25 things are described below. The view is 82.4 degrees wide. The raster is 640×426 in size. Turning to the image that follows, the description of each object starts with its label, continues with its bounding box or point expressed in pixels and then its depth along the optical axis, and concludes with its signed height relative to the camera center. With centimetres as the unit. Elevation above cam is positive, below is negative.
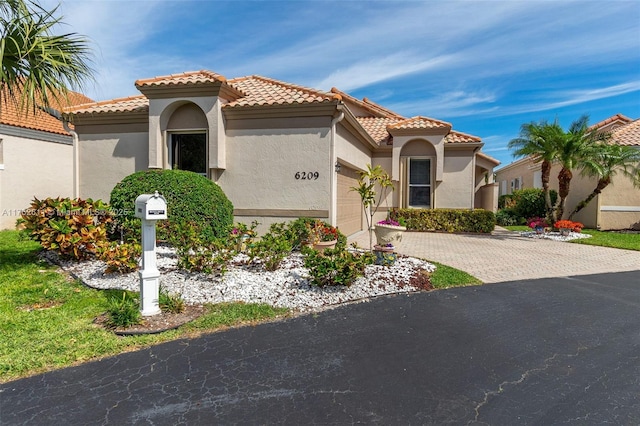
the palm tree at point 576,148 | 1401 +229
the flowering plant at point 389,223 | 816 -41
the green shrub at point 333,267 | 610 -105
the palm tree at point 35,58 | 590 +241
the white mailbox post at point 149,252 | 502 -71
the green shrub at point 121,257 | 650 -99
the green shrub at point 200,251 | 645 -89
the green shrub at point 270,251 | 704 -92
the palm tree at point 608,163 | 1433 +183
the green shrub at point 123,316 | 462 -145
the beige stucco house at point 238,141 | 1019 +186
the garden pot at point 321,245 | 870 -98
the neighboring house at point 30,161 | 1366 +159
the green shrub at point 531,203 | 2095 +20
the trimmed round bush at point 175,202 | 812 +0
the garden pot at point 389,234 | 794 -64
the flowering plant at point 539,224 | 1564 -75
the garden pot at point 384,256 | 773 -109
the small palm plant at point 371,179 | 854 +52
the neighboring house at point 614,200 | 1733 +35
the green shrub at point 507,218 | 2111 -69
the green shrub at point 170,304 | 517 -145
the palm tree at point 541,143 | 1424 +256
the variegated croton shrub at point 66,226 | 706 -50
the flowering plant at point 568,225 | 1462 -75
